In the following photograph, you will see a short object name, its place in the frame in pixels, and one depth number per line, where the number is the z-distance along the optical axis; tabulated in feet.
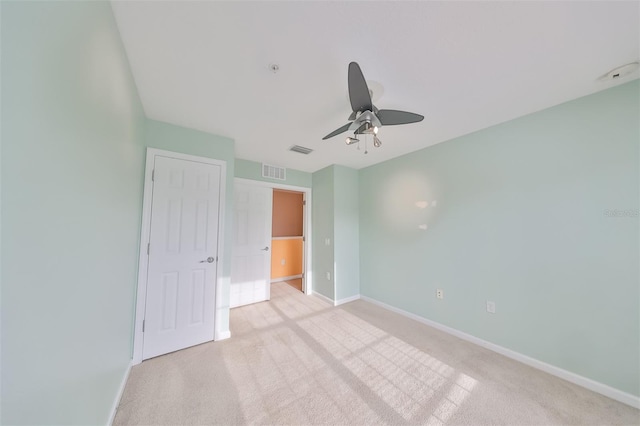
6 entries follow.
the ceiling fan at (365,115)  4.41
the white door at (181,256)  7.16
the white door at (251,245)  11.53
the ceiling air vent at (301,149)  9.89
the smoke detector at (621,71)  4.89
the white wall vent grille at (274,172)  12.02
